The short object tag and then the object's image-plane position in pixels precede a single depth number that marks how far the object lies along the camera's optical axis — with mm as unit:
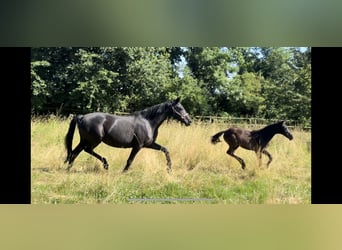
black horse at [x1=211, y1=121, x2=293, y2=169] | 11727
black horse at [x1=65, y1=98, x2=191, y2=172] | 11742
